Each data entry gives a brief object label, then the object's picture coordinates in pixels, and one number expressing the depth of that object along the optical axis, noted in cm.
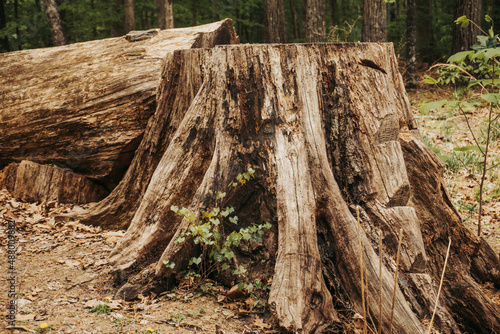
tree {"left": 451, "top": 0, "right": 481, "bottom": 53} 1013
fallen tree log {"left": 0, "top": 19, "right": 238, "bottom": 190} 445
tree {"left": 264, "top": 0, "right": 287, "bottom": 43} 1159
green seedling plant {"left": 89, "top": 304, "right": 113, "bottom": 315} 253
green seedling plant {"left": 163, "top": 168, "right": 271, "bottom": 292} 268
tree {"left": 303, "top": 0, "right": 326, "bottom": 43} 941
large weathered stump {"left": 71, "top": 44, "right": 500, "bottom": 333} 252
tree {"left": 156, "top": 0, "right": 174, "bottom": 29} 1123
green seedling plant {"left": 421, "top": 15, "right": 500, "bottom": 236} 253
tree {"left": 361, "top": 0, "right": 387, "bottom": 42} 870
